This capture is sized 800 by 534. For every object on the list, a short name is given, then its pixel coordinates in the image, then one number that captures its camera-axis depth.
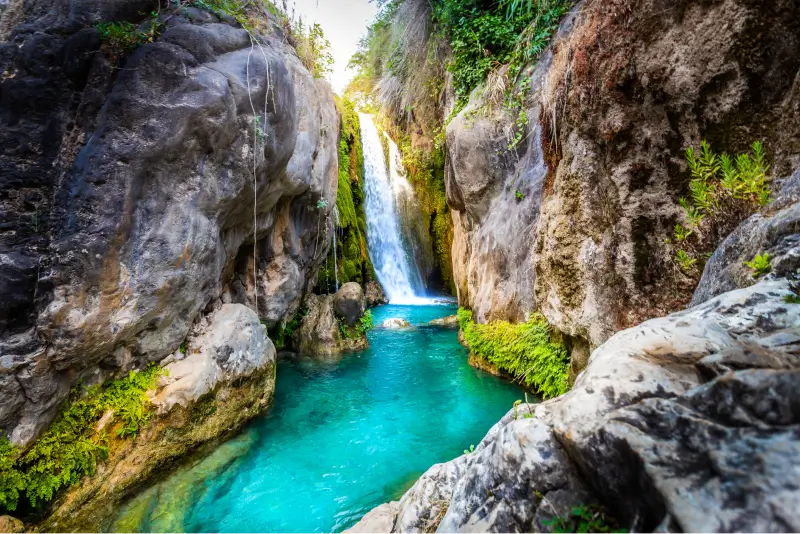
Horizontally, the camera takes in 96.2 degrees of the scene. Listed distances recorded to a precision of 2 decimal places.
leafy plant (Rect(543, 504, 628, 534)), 1.35
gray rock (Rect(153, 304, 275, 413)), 4.54
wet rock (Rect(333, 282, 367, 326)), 10.20
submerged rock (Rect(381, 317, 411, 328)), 12.45
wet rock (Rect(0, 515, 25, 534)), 2.99
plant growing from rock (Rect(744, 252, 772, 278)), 2.07
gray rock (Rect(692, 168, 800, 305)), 2.00
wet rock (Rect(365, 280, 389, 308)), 16.17
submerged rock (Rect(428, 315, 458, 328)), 12.34
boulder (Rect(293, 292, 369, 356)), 9.60
